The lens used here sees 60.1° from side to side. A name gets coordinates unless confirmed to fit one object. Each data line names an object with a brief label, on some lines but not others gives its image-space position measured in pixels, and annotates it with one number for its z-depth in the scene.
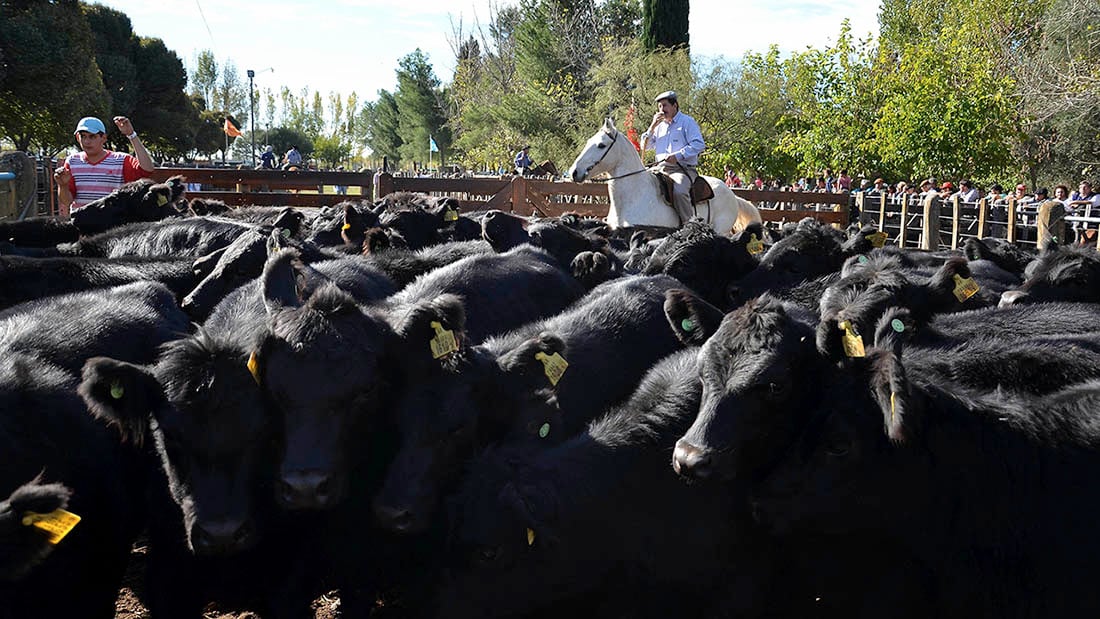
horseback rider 12.93
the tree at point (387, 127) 93.19
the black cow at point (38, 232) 7.58
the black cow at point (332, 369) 3.26
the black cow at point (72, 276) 5.38
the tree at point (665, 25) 39.97
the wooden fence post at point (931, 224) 15.81
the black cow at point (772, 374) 3.32
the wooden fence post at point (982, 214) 15.28
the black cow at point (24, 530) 2.61
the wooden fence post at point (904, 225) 17.75
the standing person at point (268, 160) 32.91
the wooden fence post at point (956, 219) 15.52
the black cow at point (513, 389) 3.44
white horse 12.53
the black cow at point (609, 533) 3.25
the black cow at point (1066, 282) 6.45
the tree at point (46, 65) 22.47
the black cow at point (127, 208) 8.08
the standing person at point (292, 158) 33.62
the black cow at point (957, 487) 3.31
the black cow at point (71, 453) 3.40
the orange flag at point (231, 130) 24.58
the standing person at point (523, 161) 33.16
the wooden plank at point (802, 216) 18.47
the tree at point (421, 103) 76.06
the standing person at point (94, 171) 9.11
